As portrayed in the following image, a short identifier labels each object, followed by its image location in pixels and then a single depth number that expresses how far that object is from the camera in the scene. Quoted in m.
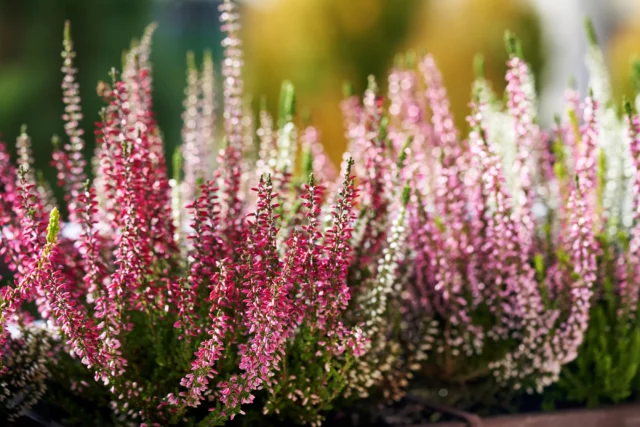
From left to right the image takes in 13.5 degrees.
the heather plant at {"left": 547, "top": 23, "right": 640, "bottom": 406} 1.21
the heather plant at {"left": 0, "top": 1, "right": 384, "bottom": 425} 1.09
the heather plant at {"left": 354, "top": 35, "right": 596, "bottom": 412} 1.18
